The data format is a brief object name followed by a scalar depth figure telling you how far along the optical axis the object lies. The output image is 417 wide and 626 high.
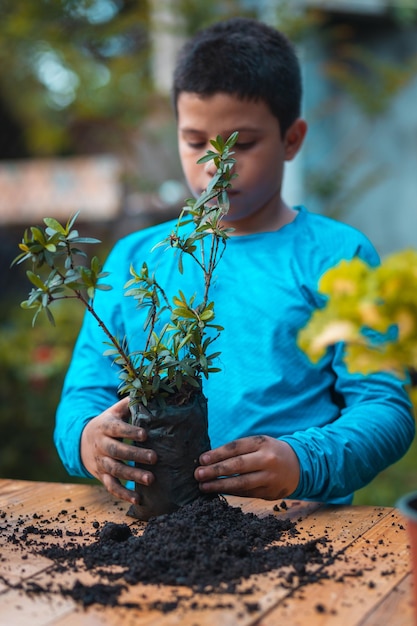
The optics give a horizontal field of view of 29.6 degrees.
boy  1.90
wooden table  1.18
